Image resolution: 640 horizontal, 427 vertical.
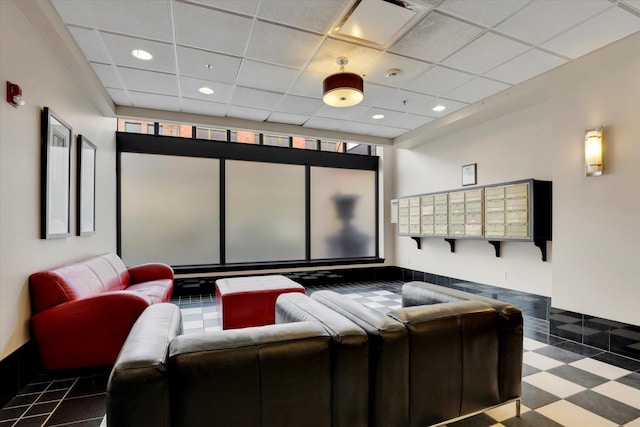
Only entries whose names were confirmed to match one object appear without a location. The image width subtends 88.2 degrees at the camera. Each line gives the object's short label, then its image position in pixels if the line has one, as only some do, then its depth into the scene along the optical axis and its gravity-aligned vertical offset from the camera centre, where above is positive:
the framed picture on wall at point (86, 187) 3.88 +0.38
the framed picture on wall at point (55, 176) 3.02 +0.41
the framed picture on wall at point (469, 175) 5.43 +0.69
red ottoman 3.77 -1.01
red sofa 2.76 -0.87
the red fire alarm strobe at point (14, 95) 2.49 +0.94
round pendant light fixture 3.69 +1.47
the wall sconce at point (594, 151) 3.38 +0.66
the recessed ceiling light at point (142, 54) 3.49 +1.75
